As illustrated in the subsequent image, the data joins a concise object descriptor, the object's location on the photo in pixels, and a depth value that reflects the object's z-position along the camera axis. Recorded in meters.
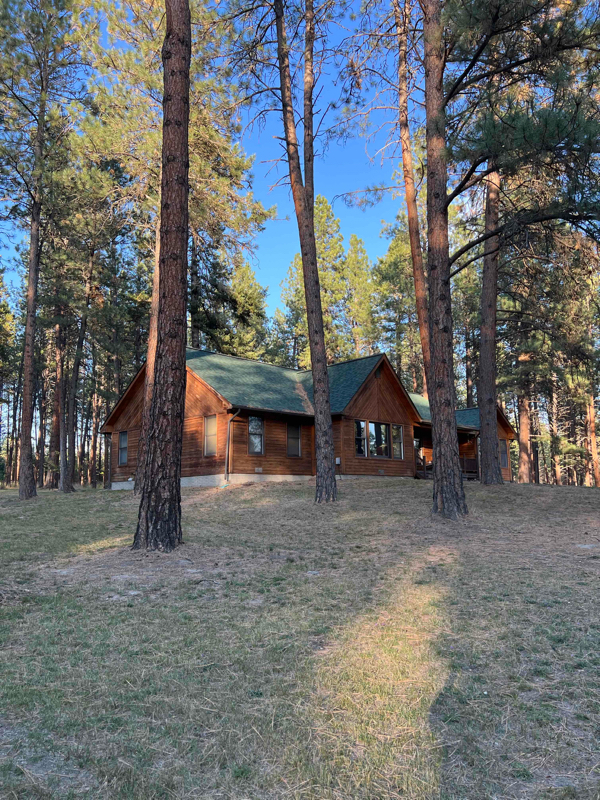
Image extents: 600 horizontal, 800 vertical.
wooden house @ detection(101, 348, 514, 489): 18.59
